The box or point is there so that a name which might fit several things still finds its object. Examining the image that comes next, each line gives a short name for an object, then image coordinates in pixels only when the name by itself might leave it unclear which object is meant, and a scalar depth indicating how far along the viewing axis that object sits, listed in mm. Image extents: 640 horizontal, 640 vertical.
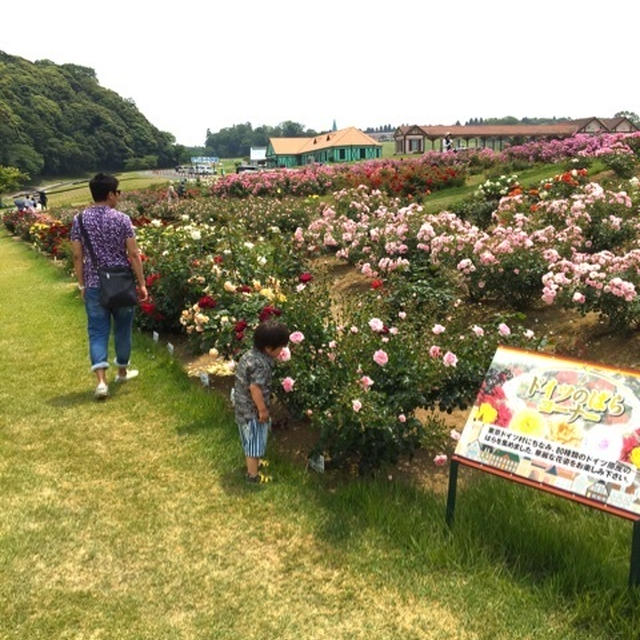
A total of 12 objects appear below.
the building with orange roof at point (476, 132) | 63250
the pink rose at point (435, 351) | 3330
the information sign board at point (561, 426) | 2160
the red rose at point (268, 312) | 4062
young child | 3178
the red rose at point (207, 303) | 4718
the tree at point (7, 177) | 40269
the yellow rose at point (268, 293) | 4445
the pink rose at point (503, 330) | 3457
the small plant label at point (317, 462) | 3355
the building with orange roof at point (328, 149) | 65062
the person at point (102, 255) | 4309
